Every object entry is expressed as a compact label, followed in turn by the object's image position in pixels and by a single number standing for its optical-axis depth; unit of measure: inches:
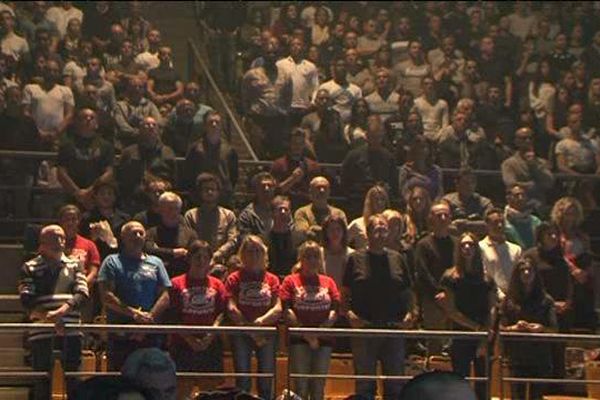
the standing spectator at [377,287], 578.6
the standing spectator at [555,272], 613.9
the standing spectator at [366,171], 728.3
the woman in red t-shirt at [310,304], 548.4
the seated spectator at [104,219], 617.0
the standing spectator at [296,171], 704.4
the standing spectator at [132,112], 756.0
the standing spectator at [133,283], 555.5
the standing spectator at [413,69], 898.7
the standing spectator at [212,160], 698.8
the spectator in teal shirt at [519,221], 681.0
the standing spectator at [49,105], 754.8
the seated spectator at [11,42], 816.5
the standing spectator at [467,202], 706.9
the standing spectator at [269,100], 811.4
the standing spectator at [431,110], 827.4
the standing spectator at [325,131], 773.9
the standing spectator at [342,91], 821.9
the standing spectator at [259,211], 650.2
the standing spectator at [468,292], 586.6
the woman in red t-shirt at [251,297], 547.8
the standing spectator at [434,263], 595.8
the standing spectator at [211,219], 640.4
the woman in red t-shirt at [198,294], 558.9
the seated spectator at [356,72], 871.4
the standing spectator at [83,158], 675.4
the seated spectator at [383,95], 838.5
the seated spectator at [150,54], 853.8
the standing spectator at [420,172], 722.2
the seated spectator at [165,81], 816.3
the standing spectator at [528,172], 746.2
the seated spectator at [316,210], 649.0
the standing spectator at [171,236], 606.5
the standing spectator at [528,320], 564.1
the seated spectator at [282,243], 628.7
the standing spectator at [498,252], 634.8
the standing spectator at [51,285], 544.4
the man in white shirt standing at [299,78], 824.9
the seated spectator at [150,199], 628.7
